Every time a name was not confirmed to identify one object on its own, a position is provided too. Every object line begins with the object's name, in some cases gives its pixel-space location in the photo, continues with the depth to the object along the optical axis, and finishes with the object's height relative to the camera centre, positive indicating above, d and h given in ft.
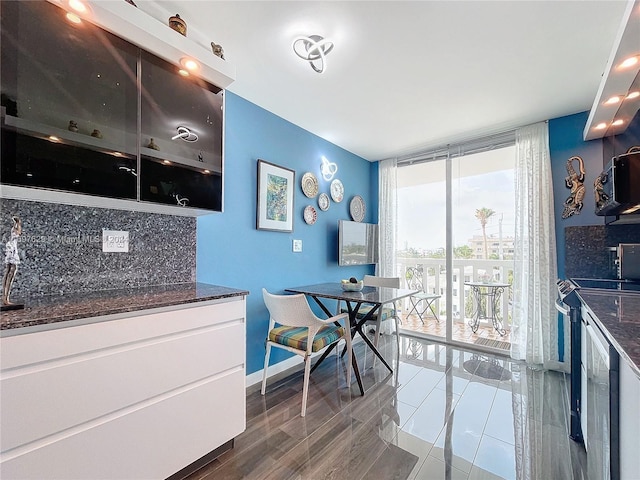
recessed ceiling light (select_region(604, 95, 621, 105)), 6.19 +3.37
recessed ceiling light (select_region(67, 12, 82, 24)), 3.83 +3.26
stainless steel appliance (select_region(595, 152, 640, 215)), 5.62 +1.32
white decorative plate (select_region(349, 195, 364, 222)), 12.03 +1.63
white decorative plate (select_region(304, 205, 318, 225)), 9.72 +1.07
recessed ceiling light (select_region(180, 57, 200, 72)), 4.92 +3.36
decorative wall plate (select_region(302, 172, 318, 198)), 9.64 +2.17
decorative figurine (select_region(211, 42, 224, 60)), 5.29 +3.85
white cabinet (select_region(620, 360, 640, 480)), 2.41 -1.78
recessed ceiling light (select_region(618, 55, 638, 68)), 4.94 +3.42
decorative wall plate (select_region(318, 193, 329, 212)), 10.32 +1.63
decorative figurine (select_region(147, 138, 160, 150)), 4.70 +1.74
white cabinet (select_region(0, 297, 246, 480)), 3.05 -2.10
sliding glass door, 10.50 -0.02
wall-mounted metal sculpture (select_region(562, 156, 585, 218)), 8.44 +1.74
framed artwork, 8.07 +1.47
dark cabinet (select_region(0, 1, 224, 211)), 3.45 +2.02
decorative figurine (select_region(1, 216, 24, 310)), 3.46 -0.23
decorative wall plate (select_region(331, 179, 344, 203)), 11.01 +2.21
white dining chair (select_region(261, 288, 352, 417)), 6.32 -2.35
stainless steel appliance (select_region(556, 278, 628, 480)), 3.11 -2.03
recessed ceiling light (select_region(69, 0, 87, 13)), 3.73 +3.35
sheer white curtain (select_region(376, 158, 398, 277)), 12.39 +1.24
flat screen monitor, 10.78 +0.03
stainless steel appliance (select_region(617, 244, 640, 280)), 6.51 -0.43
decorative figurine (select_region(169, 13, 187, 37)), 4.75 +3.92
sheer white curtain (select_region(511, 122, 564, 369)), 8.77 -0.42
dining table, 7.32 -1.51
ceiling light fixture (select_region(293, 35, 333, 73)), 5.43 +4.11
